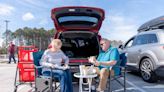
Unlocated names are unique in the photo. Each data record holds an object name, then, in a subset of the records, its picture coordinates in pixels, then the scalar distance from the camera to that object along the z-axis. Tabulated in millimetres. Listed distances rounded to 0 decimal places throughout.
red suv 2947
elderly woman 2382
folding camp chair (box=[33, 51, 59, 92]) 2375
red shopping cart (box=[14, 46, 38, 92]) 2897
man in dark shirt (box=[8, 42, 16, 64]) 7598
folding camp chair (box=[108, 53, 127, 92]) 2596
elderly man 2492
